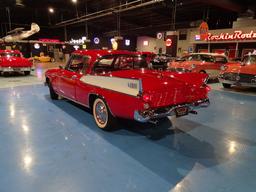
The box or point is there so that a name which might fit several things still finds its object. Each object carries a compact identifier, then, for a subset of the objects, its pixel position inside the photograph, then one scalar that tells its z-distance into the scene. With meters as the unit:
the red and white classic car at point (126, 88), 3.12
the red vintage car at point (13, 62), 11.07
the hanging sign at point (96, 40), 32.47
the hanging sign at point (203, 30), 12.42
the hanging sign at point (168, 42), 14.74
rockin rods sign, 14.00
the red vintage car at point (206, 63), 10.12
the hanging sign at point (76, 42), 29.40
